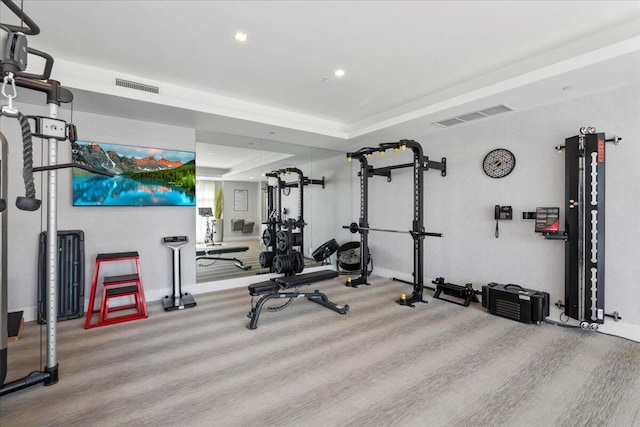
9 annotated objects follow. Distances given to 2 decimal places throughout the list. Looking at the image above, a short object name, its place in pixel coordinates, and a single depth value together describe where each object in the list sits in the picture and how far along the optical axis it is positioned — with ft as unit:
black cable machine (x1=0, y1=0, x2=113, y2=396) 5.29
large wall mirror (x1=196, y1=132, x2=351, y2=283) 15.88
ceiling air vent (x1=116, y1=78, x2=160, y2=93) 10.81
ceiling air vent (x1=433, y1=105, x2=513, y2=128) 12.22
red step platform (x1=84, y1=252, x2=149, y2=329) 11.08
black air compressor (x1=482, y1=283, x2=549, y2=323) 11.10
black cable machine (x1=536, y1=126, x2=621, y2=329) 10.12
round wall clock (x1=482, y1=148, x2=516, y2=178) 12.85
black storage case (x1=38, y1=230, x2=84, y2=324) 11.33
